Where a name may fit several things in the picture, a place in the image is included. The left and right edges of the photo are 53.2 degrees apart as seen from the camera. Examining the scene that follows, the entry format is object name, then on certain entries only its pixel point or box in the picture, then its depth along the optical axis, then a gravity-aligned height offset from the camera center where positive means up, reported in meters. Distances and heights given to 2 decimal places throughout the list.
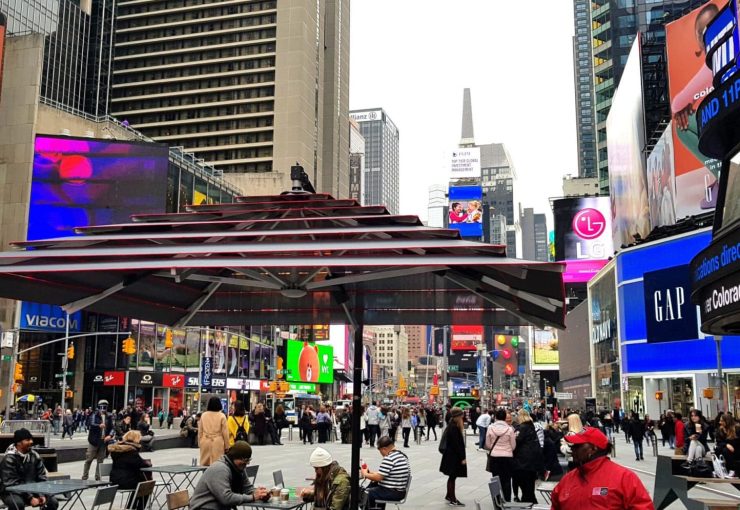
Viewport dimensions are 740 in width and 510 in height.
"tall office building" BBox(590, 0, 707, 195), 96.41 +46.03
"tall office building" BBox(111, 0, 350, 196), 112.38 +44.89
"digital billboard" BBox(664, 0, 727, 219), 46.88 +17.02
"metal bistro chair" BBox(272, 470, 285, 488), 10.09 -1.49
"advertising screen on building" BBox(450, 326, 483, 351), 168.77 +6.86
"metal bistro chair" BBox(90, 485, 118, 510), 8.44 -1.46
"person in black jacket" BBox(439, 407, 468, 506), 12.90 -1.36
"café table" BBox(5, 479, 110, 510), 8.99 -1.48
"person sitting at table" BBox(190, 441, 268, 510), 7.43 -1.16
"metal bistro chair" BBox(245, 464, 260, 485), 11.26 -1.55
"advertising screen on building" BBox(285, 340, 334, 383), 107.06 +1.11
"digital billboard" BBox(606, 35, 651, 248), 58.78 +18.00
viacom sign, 58.56 +3.97
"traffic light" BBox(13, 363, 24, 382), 45.50 -0.38
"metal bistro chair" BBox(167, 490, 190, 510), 8.42 -1.51
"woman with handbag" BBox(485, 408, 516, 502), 12.69 -1.37
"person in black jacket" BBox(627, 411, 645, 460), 26.16 -2.26
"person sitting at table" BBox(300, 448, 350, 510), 7.84 -1.22
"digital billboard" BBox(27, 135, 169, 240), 60.44 +15.37
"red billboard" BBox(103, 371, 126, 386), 63.31 -0.83
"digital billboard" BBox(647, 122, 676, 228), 50.16 +13.28
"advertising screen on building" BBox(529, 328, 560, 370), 116.12 +2.88
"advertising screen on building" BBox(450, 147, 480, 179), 186.61 +51.80
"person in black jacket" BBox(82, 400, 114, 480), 16.91 -1.74
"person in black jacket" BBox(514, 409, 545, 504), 12.62 -1.50
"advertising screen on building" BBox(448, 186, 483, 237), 148.50 +32.52
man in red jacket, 4.98 -0.76
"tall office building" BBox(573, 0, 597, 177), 177.82 +58.32
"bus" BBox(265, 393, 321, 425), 84.00 -3.90
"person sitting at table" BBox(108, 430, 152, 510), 10.72 -1.43
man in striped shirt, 9.47 -1.39
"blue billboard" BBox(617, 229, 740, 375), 46.16 +3.89
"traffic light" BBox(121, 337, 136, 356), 40.72 +1.22
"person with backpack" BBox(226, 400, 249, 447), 15.22 -1.14
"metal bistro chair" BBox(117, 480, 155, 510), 9.51 -1.56
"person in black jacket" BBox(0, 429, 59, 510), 9.35 -1.37
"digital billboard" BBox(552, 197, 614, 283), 83.12 +15.32
